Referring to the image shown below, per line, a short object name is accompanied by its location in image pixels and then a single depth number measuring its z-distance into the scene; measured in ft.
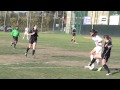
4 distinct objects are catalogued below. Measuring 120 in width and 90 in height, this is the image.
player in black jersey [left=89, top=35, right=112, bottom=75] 40.68
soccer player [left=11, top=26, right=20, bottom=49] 84.63
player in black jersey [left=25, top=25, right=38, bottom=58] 59.77
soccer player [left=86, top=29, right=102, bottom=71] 44.19
